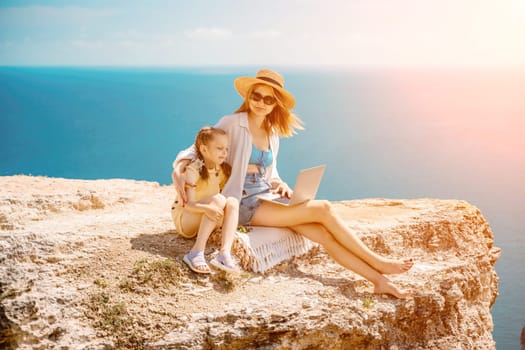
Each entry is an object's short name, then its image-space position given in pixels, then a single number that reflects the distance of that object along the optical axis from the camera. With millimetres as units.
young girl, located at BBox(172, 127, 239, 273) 5656
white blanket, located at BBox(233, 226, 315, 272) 6062
